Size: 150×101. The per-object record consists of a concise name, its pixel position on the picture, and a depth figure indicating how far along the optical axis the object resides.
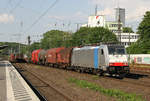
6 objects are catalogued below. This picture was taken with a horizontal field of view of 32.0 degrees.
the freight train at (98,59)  23.05
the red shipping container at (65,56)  36.71
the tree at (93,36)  81.39
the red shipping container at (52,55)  45.16
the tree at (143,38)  69.62
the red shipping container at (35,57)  62.72
